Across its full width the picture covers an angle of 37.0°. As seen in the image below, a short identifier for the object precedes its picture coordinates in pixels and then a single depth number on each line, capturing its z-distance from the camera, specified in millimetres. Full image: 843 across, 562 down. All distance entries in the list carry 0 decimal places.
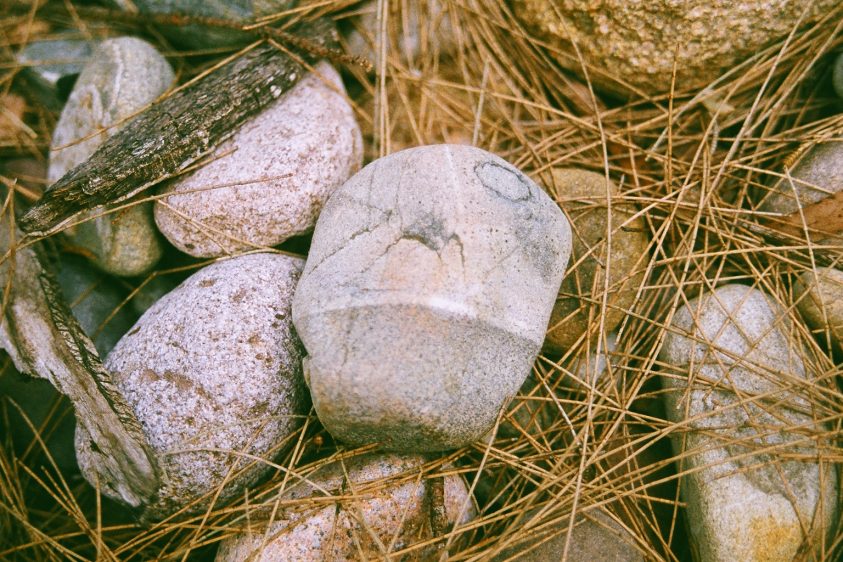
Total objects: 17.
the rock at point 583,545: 473
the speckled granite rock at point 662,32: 509
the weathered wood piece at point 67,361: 471
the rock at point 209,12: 533
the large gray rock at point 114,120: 514
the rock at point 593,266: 509
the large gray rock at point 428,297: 455
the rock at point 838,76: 516
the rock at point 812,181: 503
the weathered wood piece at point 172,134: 481
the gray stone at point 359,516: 471
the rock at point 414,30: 554
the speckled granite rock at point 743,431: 473
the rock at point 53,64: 559
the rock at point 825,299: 497
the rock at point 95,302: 530
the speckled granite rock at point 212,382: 473
